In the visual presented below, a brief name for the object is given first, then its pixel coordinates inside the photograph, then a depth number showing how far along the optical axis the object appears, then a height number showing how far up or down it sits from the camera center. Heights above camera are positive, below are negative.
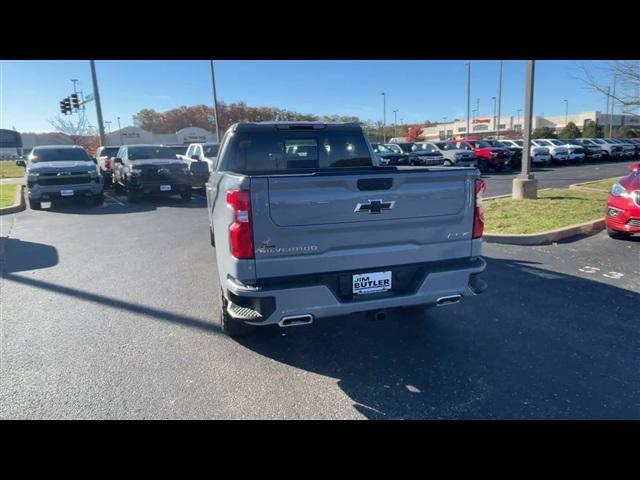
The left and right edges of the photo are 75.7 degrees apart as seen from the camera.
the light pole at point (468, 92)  56.48 +7.27
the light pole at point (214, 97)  26.12 +3.83
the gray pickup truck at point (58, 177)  12.48 -0.40
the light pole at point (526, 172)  10.66 -0.73
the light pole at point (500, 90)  46.00 +5.98
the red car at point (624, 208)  6.79 -1.14
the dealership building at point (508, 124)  72.38 +3.98
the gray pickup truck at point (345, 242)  2.95 -0.68
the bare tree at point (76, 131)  36.97 +2.89
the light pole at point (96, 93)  22.56 +3.77
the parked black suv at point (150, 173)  13.20 -0.42
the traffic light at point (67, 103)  26.62 +3.84
